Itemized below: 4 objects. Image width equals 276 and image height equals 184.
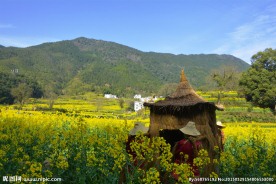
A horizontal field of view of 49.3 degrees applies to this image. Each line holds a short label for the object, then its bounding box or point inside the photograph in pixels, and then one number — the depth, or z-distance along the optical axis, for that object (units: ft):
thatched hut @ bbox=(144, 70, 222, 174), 20.79
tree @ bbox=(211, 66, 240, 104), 179.42
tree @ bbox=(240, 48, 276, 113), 141.79
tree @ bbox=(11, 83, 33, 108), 177.70
